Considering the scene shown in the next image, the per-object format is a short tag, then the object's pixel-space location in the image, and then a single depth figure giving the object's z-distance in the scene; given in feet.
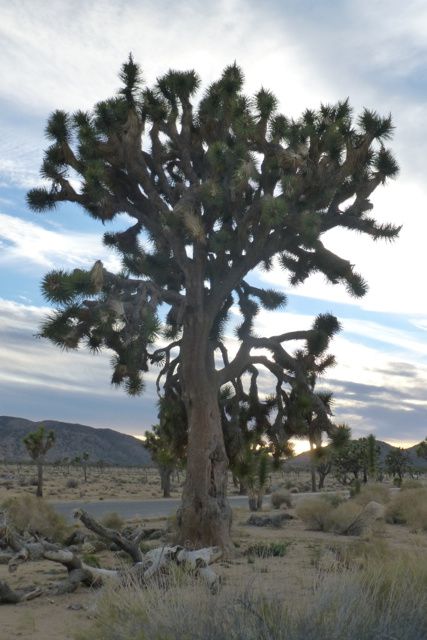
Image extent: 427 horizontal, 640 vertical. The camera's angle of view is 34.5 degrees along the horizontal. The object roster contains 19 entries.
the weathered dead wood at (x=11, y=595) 28.17
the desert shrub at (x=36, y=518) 49.39
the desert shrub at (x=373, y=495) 87.58
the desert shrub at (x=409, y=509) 68.03
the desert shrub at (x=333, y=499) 81.46
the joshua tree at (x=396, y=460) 219.82
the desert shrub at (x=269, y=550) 42.78
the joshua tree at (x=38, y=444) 126.00
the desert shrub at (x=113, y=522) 60.34
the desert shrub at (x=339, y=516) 61.62
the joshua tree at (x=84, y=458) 187.00
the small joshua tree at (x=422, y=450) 206.09
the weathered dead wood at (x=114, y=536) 31.45
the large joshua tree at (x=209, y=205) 41.78
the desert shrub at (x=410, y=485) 125.59
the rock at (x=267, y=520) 69.05
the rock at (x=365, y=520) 60.95
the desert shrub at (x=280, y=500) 102.13
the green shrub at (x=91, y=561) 35.56
